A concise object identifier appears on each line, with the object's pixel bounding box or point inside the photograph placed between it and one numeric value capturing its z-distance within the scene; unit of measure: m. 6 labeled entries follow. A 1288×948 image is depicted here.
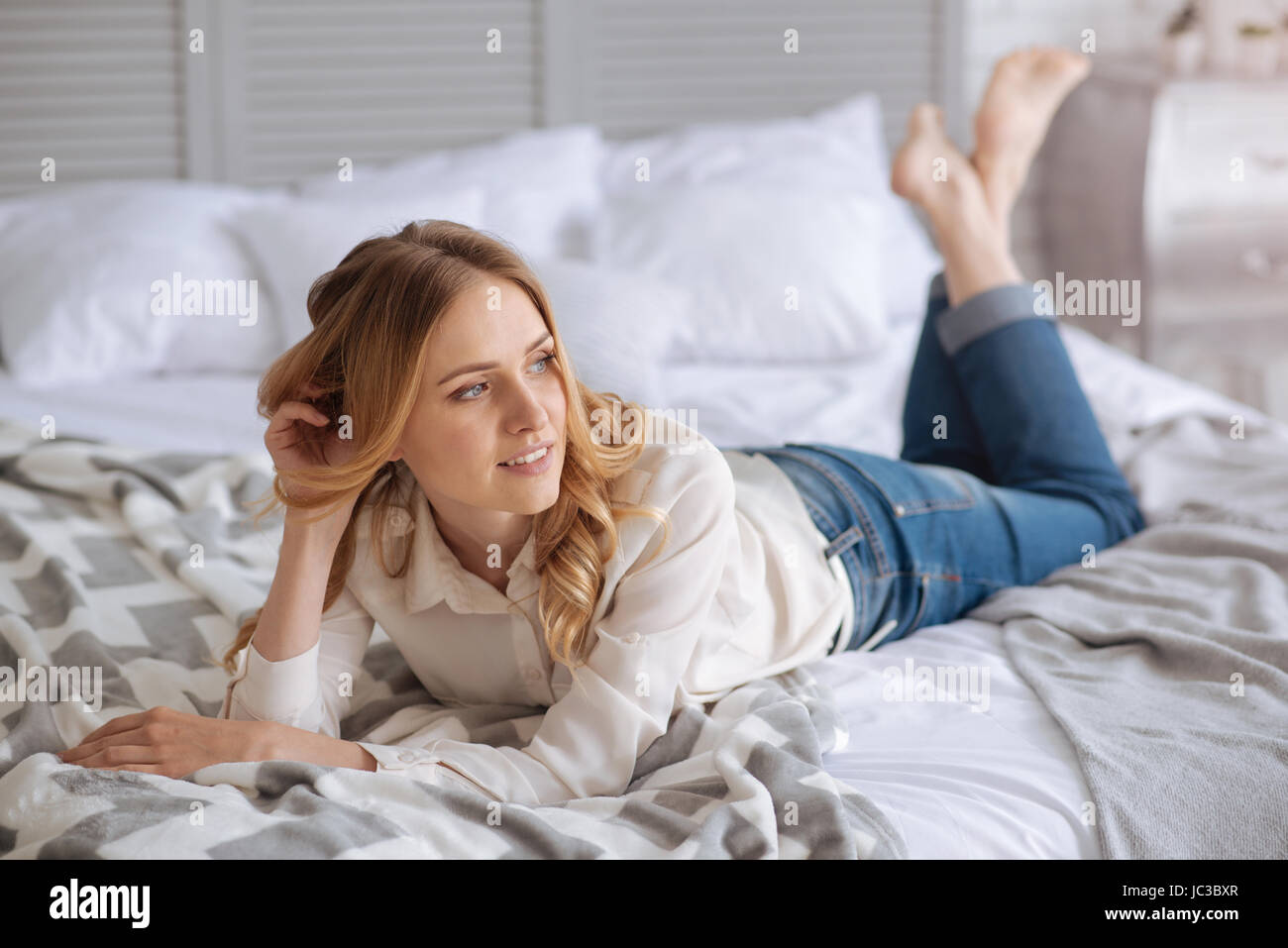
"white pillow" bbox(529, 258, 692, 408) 1.87
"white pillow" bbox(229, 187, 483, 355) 2.22
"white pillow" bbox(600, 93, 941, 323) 2.56
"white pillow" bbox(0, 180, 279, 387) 2.16
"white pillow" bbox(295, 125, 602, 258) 2.51
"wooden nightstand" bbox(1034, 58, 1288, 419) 2.77
